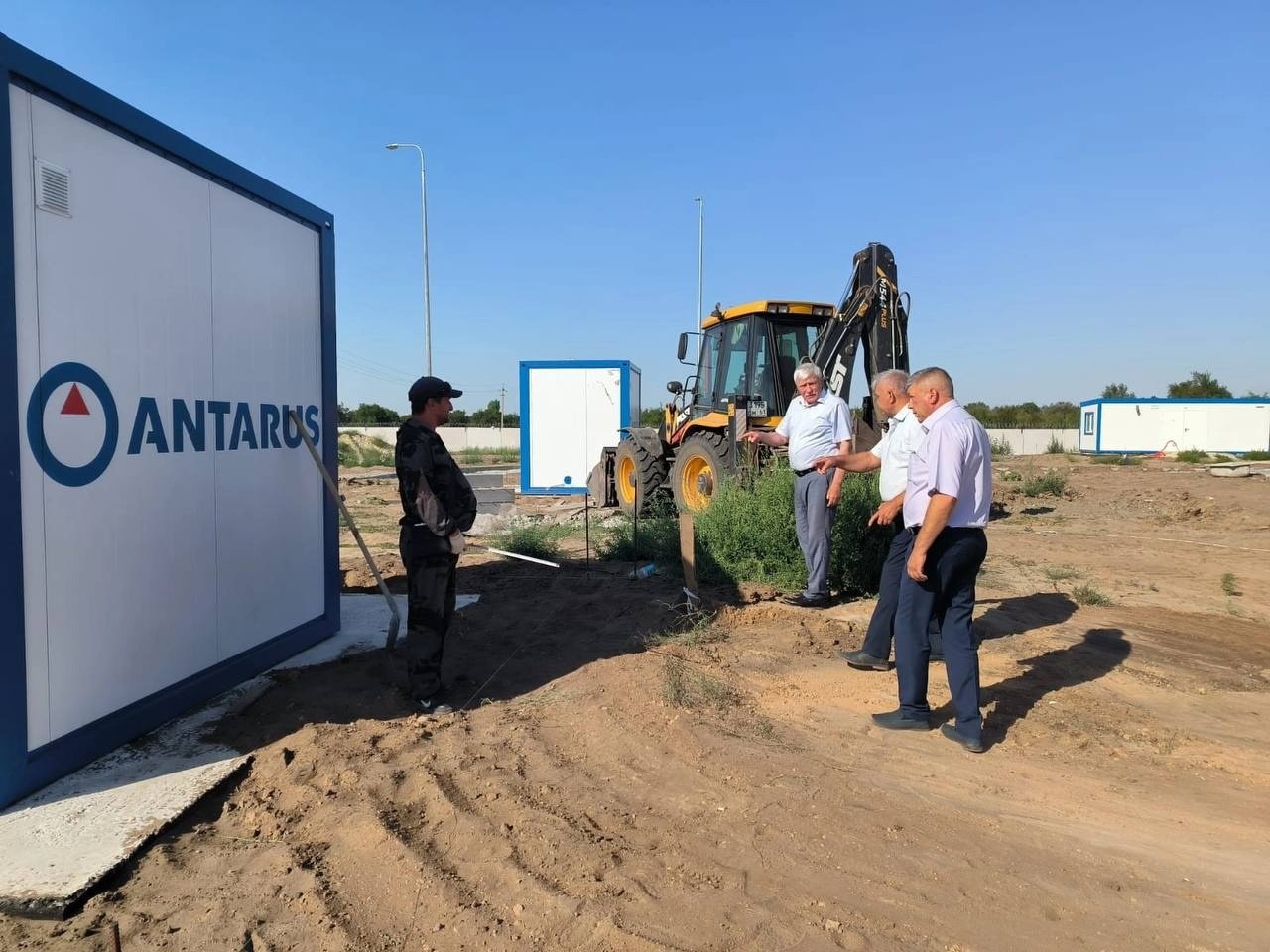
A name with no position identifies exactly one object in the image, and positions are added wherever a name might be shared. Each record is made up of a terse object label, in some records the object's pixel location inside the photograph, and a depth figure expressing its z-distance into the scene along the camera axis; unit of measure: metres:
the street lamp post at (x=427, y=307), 23.55
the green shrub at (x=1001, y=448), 38.28
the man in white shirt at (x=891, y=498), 5.12
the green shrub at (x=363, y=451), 32.62
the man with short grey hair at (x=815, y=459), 6.56
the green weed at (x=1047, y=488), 18.00
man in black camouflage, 4.52
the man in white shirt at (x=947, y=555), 4.05
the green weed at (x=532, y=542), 9.43
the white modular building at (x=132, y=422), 3.31
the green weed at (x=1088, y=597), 7.24
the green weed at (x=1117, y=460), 31.06
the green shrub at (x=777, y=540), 7.36
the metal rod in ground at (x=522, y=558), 8.25
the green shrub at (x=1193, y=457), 31.66
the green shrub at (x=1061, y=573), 8.31
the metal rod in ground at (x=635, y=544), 8.39
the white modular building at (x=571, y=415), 17.98
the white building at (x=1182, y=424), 35.59
